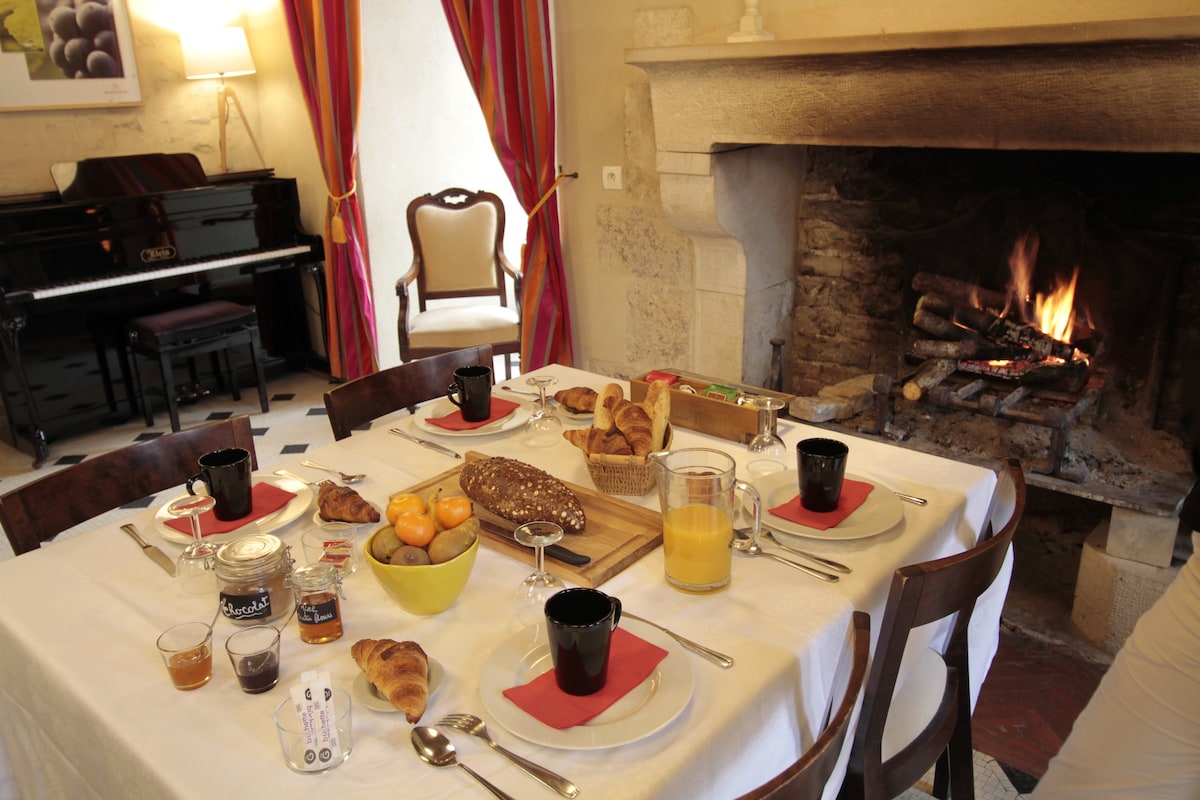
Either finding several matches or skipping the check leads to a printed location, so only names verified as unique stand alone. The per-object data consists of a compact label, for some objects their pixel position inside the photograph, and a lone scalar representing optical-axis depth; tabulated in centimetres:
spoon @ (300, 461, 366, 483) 159
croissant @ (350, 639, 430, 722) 97
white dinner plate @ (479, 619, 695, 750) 94
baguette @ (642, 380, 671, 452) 153
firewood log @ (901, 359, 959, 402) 283
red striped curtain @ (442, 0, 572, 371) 334
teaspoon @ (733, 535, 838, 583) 128
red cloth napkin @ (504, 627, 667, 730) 97
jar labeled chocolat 117
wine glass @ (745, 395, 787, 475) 162
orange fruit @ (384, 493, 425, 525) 125
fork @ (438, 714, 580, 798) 88
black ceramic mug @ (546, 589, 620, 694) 97
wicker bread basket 147
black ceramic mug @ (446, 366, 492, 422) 177
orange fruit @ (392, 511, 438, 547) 118
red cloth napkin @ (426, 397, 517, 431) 179
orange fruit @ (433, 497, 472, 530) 121
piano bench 373
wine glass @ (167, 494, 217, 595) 128
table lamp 403
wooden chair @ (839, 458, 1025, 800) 114
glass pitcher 120
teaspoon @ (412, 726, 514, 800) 92
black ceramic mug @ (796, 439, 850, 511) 137
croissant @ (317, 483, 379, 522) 140
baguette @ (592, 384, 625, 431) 157
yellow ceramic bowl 114
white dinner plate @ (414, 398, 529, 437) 177
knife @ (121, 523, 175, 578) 132
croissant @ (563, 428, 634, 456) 149
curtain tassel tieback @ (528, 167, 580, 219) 350
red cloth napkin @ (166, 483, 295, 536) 140
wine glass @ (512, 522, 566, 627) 118
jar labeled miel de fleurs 113
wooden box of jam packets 171
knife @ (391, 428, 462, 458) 171
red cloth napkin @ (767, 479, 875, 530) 137
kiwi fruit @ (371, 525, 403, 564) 117
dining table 92
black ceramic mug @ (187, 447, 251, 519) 139
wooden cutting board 127
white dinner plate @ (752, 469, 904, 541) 134
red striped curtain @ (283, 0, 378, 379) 396
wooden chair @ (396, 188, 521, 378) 380
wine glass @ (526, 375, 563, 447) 176
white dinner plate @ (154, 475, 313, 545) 138
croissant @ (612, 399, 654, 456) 149
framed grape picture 378
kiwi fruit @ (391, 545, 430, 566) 116
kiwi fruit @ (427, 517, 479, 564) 116
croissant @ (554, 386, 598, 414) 185
